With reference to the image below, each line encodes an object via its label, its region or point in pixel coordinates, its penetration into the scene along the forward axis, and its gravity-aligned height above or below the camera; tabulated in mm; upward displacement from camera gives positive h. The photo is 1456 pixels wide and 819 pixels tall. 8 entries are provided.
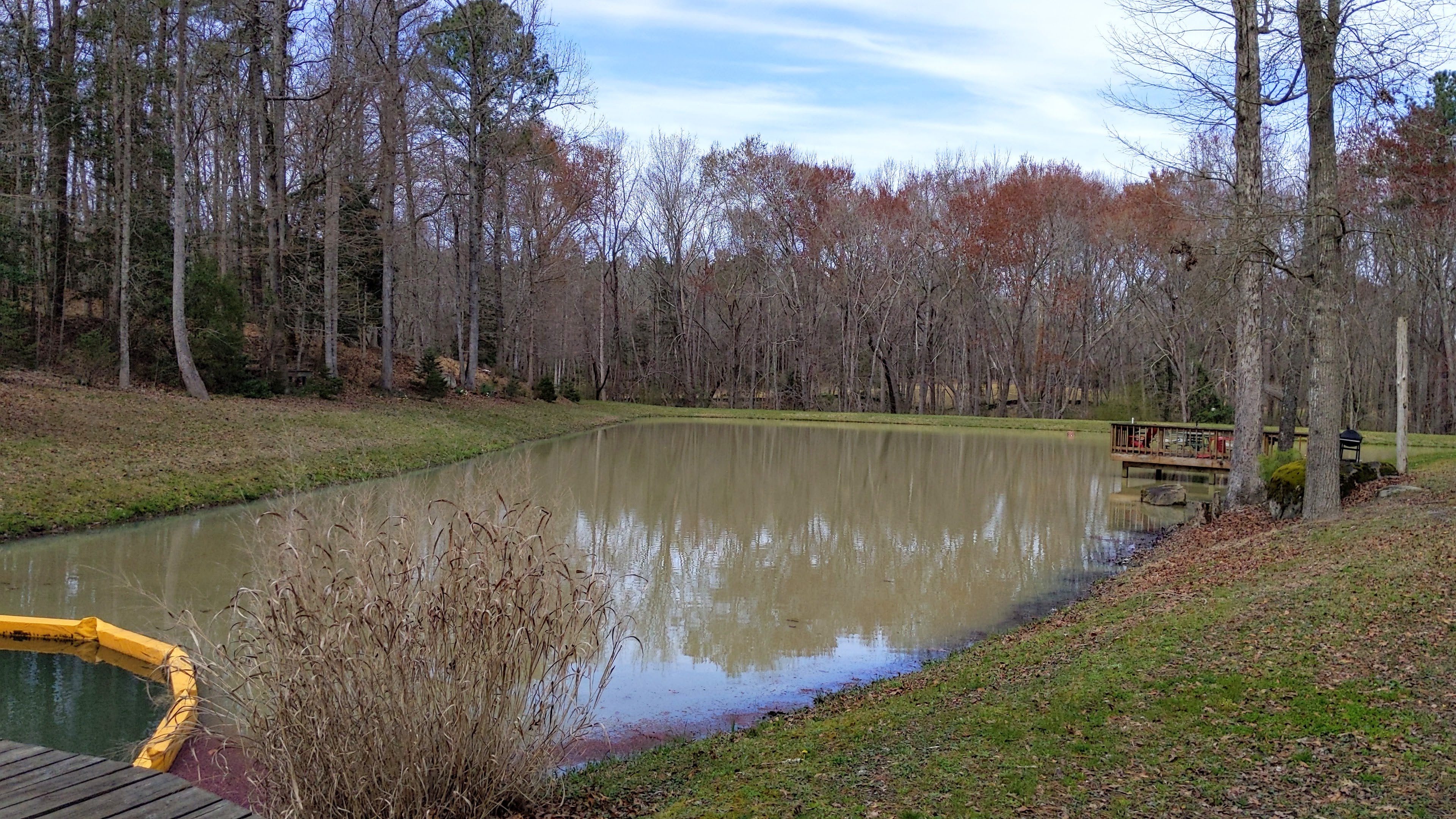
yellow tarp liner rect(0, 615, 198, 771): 6227 -1899
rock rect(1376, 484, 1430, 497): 11883 -1209
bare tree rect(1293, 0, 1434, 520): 10461 +2018
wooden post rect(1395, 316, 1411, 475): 14156 +232
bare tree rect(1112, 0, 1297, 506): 11273 +2081
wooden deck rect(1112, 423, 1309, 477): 20719 -1186
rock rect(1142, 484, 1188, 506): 17562 -1906
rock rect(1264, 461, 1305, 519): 12344 -1286
